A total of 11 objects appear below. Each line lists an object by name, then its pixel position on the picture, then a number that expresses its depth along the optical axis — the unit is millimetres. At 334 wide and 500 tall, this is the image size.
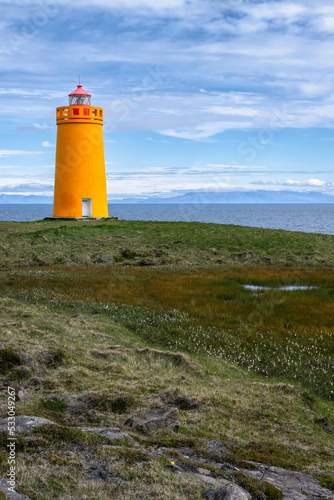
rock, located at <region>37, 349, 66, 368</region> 11586
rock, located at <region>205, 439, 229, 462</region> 7207
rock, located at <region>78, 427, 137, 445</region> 7163
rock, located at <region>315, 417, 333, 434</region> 9938
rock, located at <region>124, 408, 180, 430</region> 8344
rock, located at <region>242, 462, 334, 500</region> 6297
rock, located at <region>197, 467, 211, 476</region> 6315
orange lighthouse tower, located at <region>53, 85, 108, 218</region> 51938
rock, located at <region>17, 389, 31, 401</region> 9062
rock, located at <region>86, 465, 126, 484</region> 5844
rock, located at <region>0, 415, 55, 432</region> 6879
